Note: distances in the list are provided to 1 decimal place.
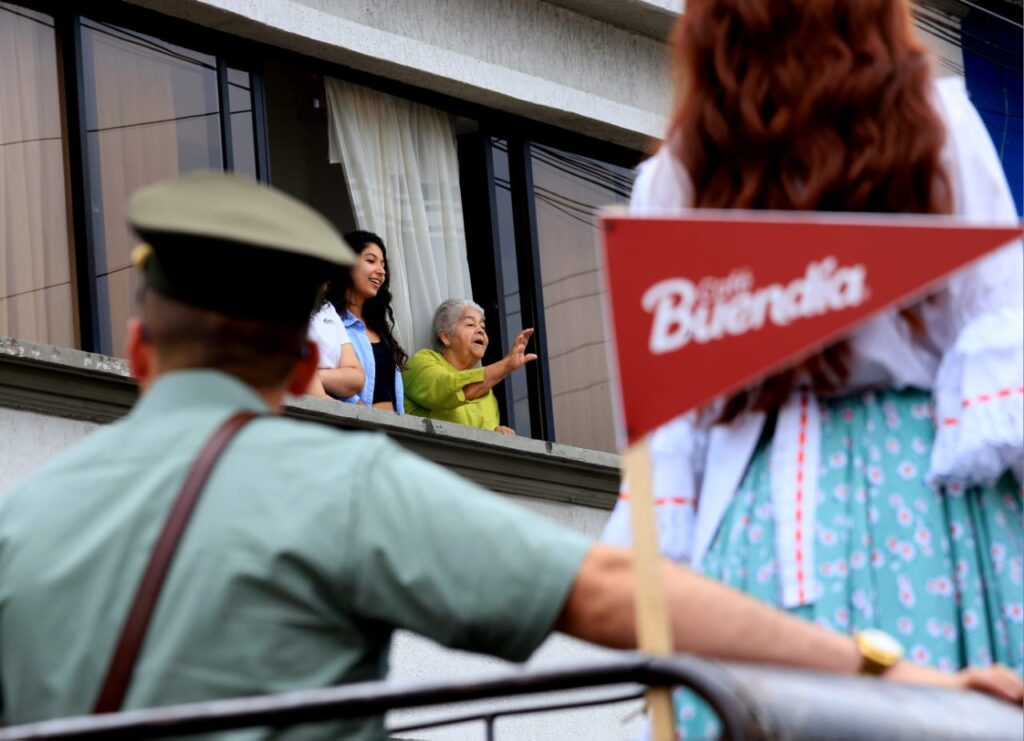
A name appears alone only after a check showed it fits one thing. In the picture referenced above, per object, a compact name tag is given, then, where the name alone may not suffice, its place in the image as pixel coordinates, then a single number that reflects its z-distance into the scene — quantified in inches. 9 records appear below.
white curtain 444.5
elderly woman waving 416.2
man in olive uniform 95.4
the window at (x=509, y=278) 474.9
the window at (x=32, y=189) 366.3
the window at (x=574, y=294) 486.6
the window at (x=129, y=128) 382.6
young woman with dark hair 379.6
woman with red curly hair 129.9
